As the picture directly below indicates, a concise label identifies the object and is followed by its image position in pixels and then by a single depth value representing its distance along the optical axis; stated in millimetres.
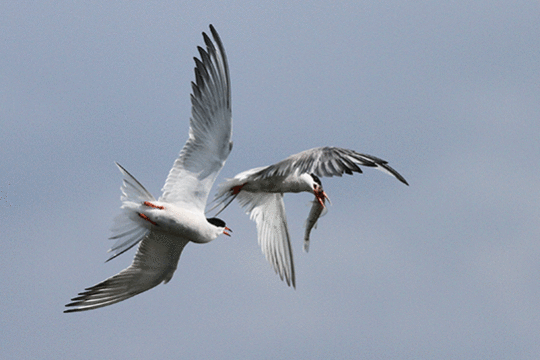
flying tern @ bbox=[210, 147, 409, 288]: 16969
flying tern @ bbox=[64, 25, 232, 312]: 16937
